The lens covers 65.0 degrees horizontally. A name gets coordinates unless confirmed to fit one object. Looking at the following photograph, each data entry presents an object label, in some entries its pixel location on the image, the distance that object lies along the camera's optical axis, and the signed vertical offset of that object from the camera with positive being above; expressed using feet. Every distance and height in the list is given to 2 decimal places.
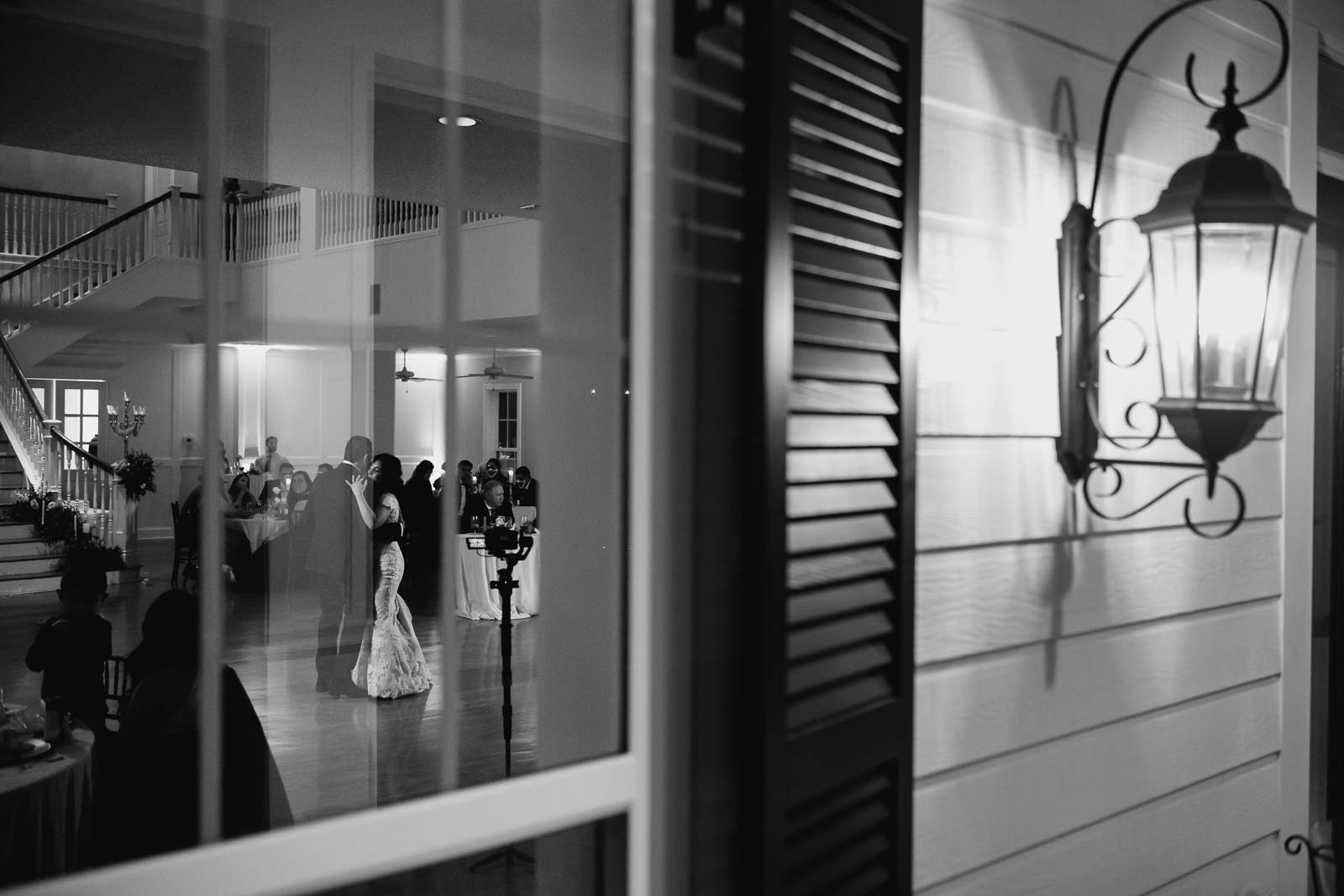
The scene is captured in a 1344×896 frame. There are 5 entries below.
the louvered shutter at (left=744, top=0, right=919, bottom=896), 3.41 +0.01
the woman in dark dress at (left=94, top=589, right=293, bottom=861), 3.37 -1.66
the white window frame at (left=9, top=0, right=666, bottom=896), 2.69 -1.08
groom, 18.34 -2.29
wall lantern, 4.47 +0.66
